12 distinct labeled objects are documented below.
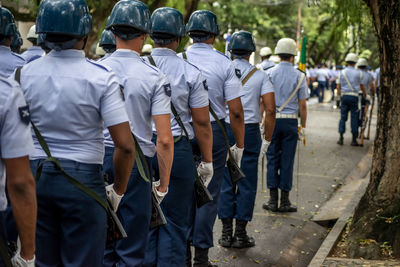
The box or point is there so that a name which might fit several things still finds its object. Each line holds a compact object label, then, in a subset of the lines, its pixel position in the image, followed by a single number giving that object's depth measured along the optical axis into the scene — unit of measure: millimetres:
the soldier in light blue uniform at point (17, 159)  2861
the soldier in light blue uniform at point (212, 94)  5855
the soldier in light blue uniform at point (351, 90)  15789
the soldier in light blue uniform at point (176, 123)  5004
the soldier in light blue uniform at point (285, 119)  8703
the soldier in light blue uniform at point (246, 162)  7156
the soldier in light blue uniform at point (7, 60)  5723
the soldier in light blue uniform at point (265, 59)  10550
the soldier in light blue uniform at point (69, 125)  3416
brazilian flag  15140
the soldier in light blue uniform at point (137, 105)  4359
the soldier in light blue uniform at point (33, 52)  7044
